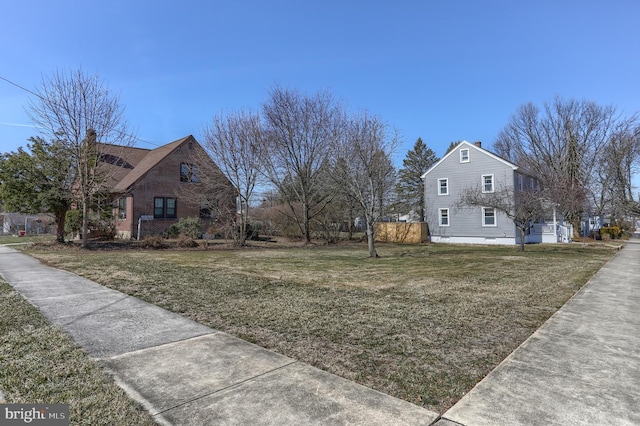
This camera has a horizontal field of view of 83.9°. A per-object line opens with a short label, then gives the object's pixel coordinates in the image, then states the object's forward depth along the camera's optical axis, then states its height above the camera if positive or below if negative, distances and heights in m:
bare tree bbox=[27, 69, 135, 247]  16.41 +4.33
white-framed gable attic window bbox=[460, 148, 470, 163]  26.49 +5.06
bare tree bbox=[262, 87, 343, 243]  23.19 +5.46
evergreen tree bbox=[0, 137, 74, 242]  16.72 +2.46
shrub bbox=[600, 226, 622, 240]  34.47 -0.96
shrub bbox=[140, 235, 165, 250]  18.58 -0.83
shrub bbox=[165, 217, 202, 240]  23.23 -0.08
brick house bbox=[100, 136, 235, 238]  24.58 +2.64
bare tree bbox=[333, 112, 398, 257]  14.12 +2.45
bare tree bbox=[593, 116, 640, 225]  25.50 +4.14
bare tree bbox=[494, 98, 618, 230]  30.61 +6.88
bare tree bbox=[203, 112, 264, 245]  20.67 +4.39
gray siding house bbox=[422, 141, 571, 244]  24.67 +2.02
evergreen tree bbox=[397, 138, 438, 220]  47.94 +8.37
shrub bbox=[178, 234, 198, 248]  19.53 -0.85
